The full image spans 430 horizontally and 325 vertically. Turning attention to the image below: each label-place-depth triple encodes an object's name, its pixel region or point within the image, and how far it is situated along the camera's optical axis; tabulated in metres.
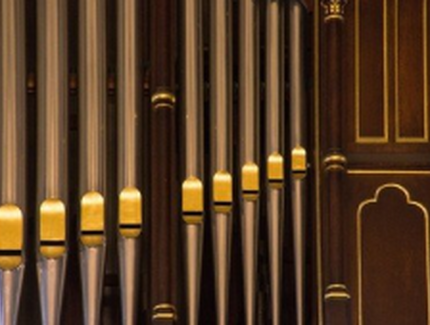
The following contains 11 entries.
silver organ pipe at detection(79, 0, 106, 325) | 9.99
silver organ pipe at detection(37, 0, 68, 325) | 9.90
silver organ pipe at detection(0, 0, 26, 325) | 9.80
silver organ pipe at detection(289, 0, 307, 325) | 10.40
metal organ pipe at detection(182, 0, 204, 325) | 10.19
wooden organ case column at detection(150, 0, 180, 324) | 10.16
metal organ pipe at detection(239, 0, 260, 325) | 10.28
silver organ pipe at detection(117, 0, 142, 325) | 10.06
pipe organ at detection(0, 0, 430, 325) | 10.09
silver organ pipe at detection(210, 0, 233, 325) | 10.22
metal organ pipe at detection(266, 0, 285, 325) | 10.31
